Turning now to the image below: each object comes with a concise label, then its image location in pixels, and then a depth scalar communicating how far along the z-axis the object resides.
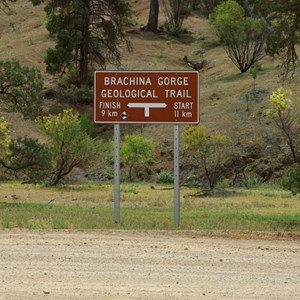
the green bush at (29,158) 30.30
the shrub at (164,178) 44.66
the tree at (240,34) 56.88
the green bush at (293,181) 20.00
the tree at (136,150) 44.44
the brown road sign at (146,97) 17.94
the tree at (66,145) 39.59
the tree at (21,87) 29.17
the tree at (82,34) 55.50
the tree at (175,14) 77.12
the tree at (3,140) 33.69
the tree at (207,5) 81.81
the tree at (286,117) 42.88
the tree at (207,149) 41.09
